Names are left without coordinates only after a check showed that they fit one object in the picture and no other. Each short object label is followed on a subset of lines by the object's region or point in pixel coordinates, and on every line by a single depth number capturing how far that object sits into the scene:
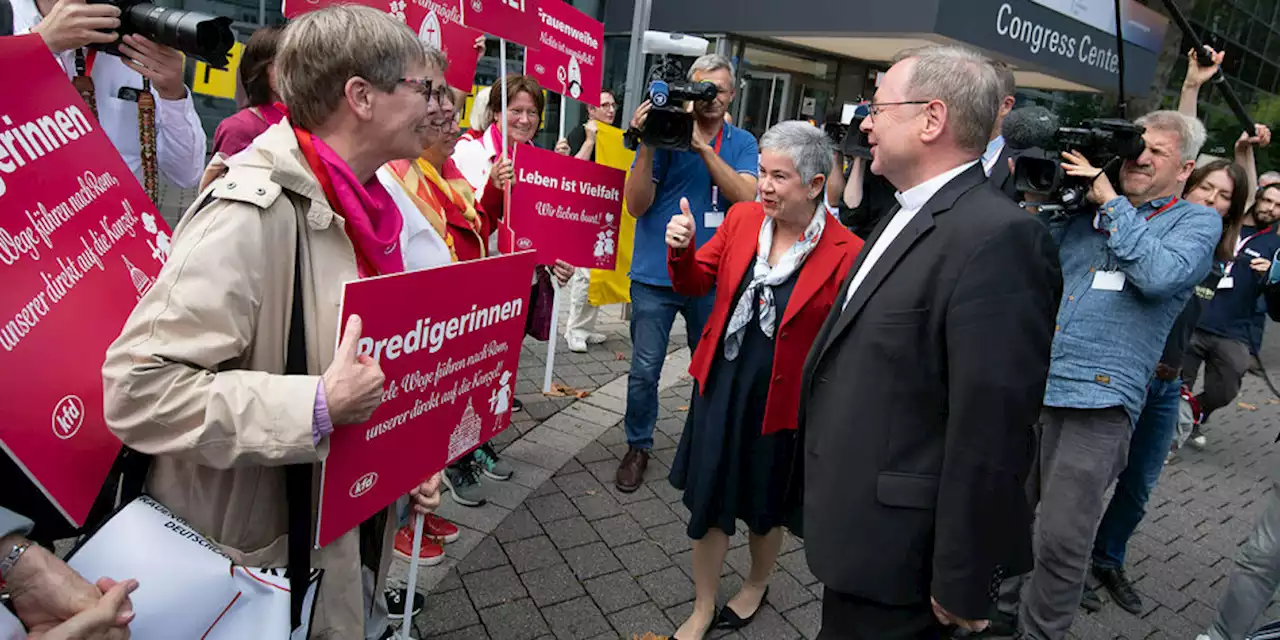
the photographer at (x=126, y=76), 1.88
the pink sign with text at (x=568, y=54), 4.60
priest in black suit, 1.74
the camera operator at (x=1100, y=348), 2.91
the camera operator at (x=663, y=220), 4.14
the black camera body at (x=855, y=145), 3.62
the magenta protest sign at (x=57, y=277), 1.44
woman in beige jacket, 1.42
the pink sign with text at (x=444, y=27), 3.64
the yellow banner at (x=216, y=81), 7.41
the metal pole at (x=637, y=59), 6.29
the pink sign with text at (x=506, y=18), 3.78
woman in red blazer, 2.79
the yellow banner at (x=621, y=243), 5.85
